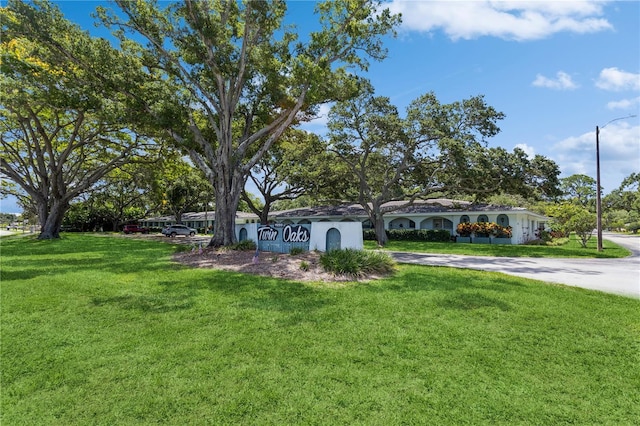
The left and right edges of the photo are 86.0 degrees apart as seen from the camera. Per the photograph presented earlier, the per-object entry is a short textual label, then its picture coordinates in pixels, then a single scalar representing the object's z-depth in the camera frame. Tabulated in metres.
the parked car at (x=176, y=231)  37.88
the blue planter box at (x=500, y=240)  26.19
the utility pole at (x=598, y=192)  19.31
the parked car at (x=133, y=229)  46.69
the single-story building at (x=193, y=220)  48.83
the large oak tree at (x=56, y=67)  14.98
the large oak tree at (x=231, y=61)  14.66
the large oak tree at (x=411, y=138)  20.92
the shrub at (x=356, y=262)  9.80
